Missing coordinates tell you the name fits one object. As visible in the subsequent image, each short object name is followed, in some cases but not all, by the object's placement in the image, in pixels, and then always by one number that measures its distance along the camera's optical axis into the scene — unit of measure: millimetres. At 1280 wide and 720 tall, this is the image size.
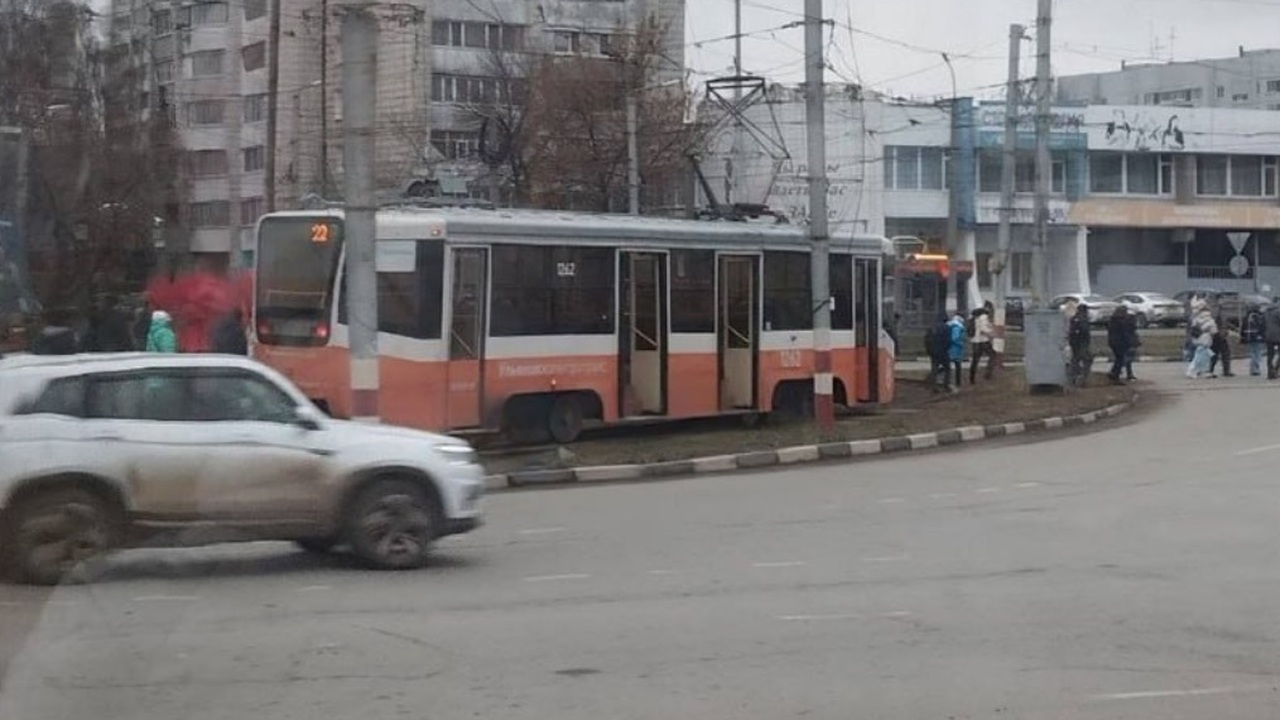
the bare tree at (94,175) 24000
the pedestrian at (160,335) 22359
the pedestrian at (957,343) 34625
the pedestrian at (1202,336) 39094
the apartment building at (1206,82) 107062
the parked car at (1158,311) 67188
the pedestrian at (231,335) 23172
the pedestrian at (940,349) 34375
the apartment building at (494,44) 49062
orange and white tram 22016
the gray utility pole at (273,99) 27916
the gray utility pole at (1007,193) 36625
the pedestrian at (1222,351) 39938
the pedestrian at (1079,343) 35531
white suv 12258
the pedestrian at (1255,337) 39062
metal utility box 31984
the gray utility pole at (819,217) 25156
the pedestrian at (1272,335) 38325
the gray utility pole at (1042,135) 33031
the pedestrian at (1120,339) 36562
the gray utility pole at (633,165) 38938
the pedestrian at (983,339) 36375
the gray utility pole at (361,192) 19031
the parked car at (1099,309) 62444
